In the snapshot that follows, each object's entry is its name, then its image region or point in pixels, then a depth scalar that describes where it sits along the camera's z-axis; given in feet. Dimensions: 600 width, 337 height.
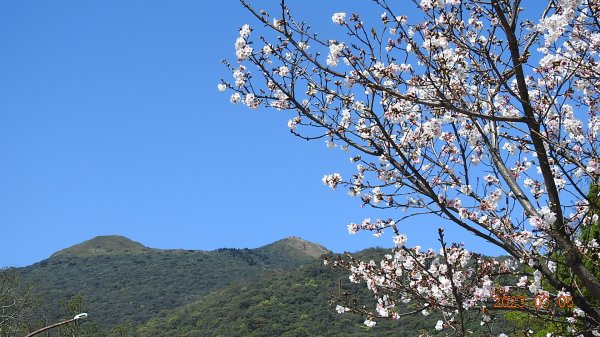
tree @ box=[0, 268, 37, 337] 105.70
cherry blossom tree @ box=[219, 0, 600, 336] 17.75
